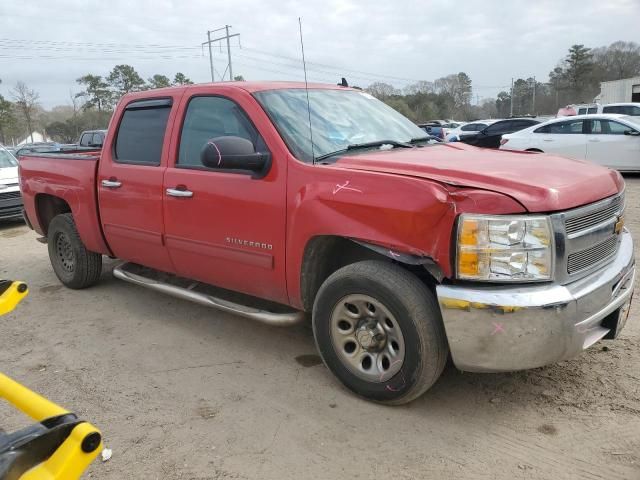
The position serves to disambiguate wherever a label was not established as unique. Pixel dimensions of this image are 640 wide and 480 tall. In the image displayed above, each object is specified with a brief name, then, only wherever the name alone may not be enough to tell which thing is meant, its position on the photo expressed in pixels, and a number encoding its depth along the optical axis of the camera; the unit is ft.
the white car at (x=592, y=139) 38.29
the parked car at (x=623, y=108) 60.59
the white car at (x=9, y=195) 32.99
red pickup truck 8.50
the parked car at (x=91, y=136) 49.74
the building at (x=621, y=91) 146.20
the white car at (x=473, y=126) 81.51
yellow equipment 4.52
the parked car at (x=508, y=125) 53.52
